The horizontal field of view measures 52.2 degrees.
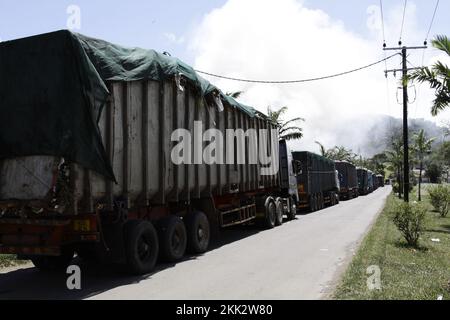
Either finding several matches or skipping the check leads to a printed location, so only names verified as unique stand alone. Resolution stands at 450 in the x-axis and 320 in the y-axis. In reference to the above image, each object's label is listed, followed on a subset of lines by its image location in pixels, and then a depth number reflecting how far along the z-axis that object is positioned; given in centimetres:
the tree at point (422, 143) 3462
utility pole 2384
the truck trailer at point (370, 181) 5638
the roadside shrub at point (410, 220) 1099
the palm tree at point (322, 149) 5206
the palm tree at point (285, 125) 3288
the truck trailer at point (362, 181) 5033
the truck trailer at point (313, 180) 2314
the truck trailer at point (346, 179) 3822
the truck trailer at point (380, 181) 9505
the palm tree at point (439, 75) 1190
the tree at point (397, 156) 4434
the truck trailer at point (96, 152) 676
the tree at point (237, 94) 2765
